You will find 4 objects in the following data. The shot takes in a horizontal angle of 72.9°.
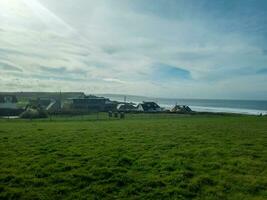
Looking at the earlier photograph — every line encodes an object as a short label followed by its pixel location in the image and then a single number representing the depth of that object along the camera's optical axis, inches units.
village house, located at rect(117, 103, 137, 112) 2013.8
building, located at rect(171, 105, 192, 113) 1861.8
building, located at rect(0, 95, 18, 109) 1748.7
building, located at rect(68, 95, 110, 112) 2155.8
